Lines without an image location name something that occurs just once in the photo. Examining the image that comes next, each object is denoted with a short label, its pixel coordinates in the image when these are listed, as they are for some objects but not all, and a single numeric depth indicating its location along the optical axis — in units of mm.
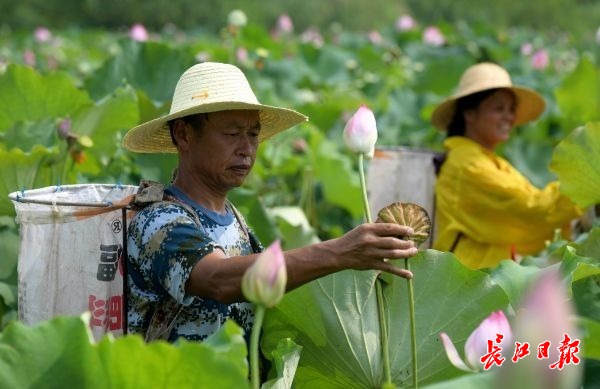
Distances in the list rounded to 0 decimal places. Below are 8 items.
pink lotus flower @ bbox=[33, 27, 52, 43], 16914
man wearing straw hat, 4205
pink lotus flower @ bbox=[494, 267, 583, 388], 2291
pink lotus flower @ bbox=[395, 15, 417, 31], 21606
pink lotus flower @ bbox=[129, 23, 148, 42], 12267
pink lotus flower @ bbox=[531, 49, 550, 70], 14600
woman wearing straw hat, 7598
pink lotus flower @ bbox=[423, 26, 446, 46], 18493
